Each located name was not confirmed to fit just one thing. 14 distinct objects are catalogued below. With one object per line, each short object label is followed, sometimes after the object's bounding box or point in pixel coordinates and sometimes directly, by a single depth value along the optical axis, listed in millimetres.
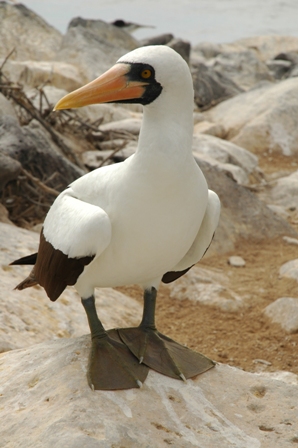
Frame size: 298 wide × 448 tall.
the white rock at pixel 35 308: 7738
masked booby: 5234
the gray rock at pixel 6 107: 13430
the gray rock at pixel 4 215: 11477
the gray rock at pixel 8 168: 11265
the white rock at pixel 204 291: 10836
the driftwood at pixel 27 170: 12664
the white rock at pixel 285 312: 10028
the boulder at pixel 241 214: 14344
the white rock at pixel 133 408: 5031
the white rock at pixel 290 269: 12086
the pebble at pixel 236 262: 12984
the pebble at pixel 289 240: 14344
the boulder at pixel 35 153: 12383
